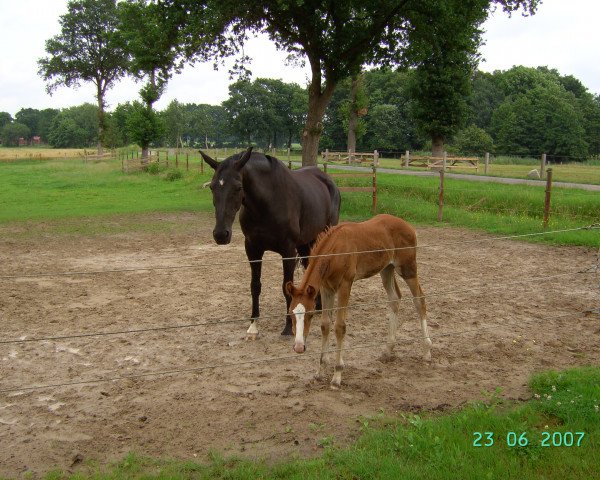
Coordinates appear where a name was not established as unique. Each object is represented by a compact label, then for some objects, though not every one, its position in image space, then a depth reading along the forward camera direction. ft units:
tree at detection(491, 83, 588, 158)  161.89
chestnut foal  14.58
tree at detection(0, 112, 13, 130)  437.99
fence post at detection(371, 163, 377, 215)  53.21
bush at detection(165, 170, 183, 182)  94.11
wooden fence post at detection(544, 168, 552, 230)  42.37
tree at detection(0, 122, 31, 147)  405.12
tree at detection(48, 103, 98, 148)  318.45
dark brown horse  18.76
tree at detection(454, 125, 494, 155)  172.24
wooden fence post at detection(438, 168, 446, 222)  48.83
